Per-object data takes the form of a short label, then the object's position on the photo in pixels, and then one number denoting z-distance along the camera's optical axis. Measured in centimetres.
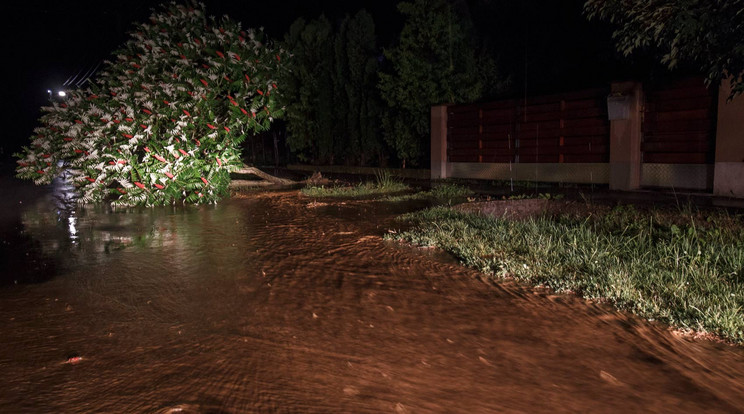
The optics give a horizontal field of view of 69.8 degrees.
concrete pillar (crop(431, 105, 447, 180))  1862
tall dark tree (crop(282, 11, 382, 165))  2348
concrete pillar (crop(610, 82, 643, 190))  1252
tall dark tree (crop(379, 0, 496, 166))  1878
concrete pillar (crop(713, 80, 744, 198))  1045
